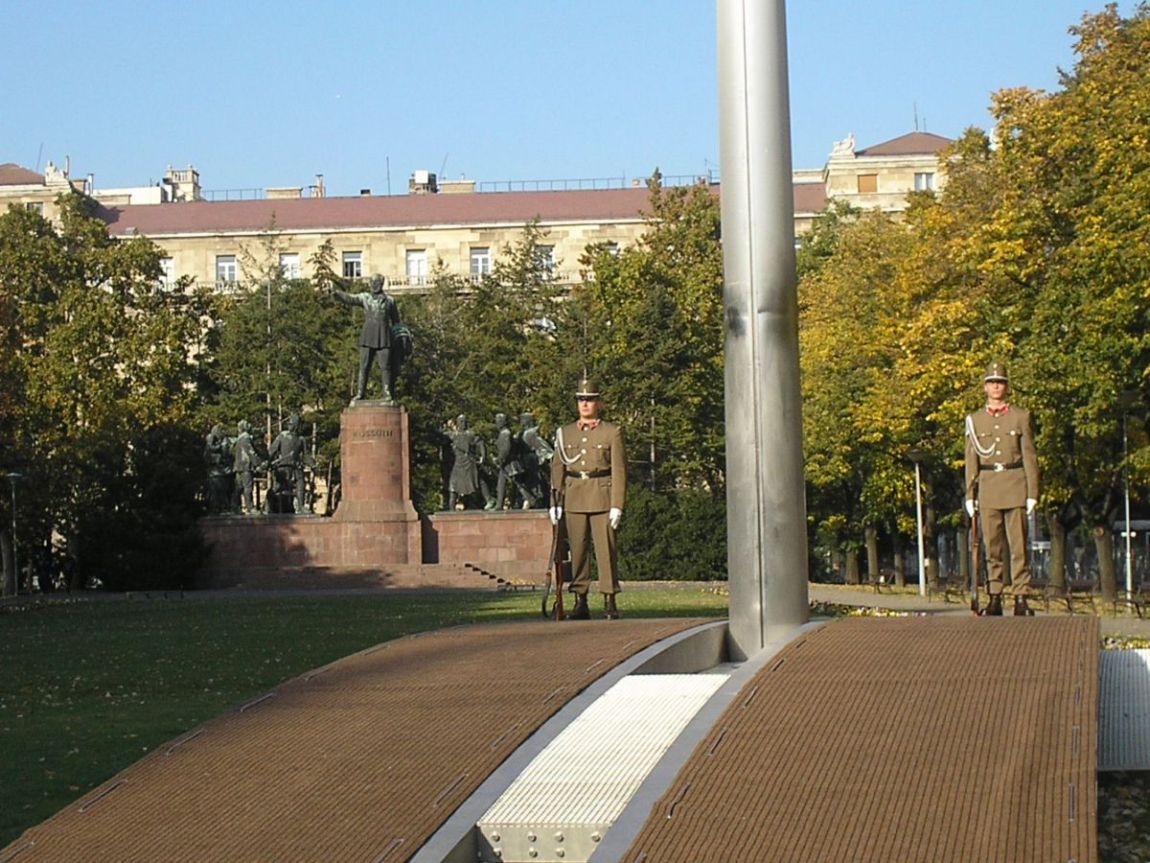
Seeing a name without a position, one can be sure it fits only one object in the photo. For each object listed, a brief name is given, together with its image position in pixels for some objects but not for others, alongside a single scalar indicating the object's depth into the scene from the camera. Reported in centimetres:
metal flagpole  1265
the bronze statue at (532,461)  5300
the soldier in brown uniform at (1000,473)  1520
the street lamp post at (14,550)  5143
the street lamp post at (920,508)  4943
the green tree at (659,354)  6431
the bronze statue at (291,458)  5512
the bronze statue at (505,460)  5266
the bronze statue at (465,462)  5388
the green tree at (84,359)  5584
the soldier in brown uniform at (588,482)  1602
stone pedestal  4925
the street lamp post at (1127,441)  3756
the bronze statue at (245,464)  5512
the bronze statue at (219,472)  5481
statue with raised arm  5022
